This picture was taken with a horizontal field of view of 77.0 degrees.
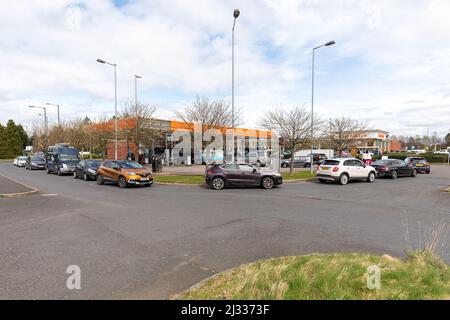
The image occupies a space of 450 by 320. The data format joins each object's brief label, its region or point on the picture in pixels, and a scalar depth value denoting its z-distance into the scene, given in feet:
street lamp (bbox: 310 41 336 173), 70.83
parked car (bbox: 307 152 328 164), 116.07
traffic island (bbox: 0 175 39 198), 38.81
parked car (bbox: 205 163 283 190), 49.44
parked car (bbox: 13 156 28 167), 126.21
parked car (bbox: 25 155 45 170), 102.89
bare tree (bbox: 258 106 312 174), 71.00
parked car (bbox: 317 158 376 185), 56.44
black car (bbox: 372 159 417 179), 68.49
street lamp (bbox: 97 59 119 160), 79.01
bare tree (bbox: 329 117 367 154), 108.99
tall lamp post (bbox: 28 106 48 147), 148.16
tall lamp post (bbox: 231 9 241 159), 51.12
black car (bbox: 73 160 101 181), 62.77
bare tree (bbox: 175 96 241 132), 64.08
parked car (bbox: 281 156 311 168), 108.27
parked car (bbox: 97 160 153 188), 50.11
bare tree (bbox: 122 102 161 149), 82.91
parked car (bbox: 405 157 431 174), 85.76
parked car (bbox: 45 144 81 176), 76.13
